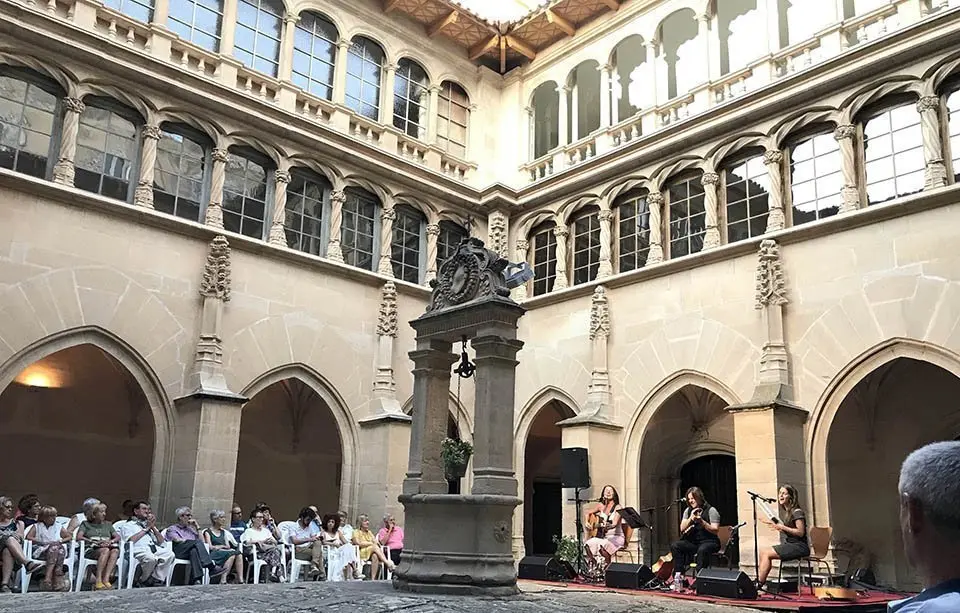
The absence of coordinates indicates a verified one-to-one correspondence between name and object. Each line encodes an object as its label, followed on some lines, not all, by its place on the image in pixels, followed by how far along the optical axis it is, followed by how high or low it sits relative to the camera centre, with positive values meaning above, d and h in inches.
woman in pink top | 498.0 -18.8
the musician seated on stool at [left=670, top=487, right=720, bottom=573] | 416.8 -9.1
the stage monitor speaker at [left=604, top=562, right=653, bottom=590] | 398.0 -29.5
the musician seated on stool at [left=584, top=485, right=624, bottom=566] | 474.9 -10.5
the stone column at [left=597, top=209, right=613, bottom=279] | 610.5 +185.1
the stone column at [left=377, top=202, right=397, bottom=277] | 616.7 +187.0
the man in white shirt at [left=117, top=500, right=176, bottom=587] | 389.7 -22.2
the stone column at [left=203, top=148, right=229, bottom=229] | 541.6 +190.1
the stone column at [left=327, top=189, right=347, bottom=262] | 593.6 +187.2
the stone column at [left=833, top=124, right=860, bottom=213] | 487.5 +193.9
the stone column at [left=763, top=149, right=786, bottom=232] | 520.1 +192.6
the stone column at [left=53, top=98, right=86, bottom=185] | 482.1 +194.4
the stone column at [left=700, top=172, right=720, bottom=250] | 552.1 +192.6
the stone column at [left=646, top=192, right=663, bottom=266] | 584.3 +187.9
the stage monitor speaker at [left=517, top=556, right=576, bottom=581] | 453.4 -31.5
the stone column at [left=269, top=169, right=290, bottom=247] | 569.0 +188.6
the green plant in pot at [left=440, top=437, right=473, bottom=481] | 330.3 +18.0
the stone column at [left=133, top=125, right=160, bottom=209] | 512.4 +193.1
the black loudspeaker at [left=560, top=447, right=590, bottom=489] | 520.4 +24.1
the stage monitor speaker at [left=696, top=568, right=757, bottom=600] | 351.3 -28.4
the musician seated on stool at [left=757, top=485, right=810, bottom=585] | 378.9 -11.1
